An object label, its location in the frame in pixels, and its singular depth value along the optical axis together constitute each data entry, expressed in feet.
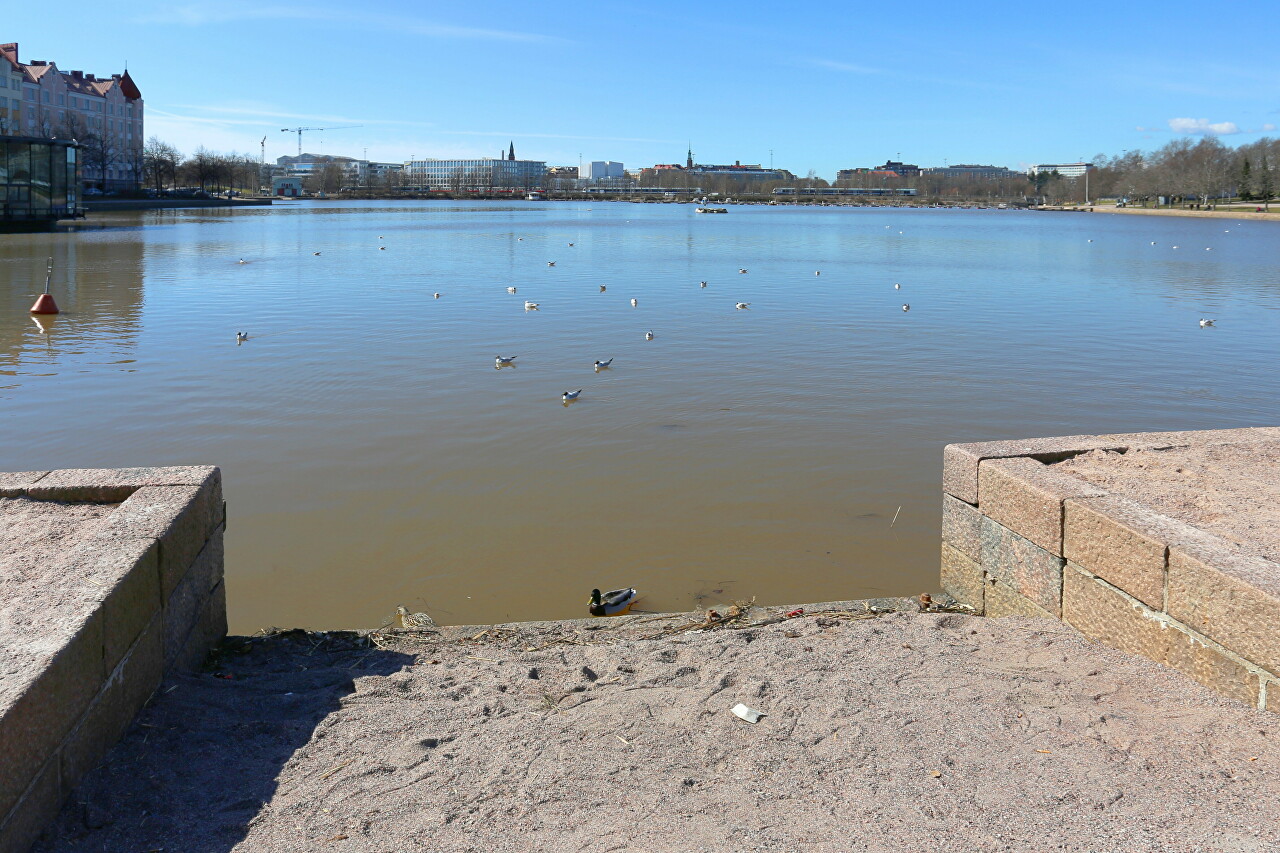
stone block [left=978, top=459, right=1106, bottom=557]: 18.27
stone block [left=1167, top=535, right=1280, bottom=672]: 13.57
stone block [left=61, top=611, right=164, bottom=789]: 11.96
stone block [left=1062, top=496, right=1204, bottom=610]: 15.69
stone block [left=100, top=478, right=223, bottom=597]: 15.39
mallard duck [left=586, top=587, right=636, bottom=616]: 21.89
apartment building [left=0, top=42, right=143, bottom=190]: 309.63
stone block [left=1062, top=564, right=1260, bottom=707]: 14.30
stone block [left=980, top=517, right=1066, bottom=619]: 18.38
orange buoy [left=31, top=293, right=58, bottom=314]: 67.56
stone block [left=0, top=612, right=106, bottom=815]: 10.33
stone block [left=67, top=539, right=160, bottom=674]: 13.10
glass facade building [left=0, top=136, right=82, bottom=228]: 148.66
